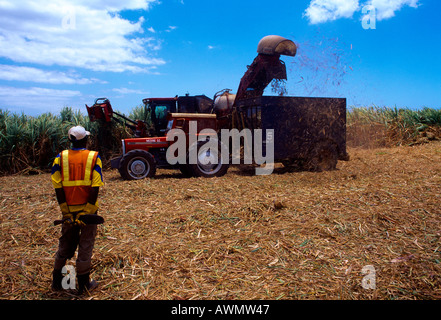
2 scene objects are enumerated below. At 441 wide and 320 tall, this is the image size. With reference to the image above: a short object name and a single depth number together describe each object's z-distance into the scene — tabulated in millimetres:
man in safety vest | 3451
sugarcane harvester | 9680
